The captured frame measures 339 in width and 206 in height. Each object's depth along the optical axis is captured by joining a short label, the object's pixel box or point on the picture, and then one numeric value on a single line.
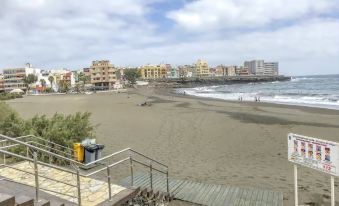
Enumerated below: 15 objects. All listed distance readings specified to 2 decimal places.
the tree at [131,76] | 149.68
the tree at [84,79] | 151.25
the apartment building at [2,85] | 146.15
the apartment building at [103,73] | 128.50
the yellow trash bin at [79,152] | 11.99
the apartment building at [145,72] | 197.62
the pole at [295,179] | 7.32
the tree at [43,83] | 133.73
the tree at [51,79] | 140.50
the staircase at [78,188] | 6.97
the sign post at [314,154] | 6.44
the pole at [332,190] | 6.65
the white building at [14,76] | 142.12
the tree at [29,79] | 129.62
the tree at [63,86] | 118.74
